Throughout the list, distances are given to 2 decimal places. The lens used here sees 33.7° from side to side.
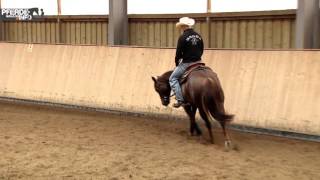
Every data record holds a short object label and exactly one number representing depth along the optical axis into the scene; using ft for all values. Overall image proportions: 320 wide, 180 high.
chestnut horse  27.45
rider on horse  29.45
